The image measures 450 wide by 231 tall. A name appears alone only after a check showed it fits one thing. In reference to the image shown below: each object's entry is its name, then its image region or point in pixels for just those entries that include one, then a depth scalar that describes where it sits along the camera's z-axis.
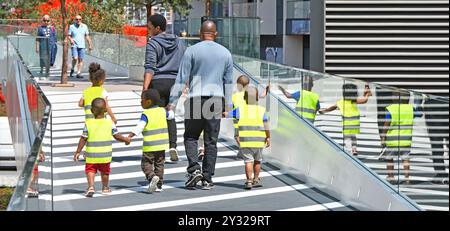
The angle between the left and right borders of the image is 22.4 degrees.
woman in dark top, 28.89
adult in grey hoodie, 13.59
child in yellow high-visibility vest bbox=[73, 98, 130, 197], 12.35
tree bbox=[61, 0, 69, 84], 27.14
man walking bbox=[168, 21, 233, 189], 12.50
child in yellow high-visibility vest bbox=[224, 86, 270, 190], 13.15
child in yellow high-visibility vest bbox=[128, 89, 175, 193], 12.56
